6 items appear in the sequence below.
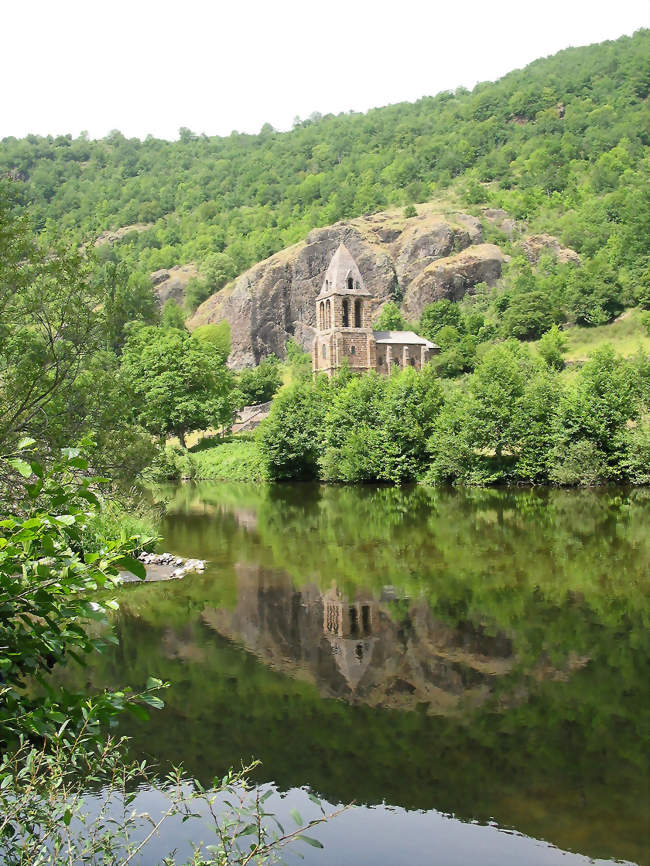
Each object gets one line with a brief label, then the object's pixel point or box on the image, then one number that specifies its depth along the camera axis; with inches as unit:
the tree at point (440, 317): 3174.2
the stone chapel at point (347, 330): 2731.3
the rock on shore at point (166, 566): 686.5
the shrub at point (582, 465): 1430.9
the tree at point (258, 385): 2822.3
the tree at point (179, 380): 2122.3
